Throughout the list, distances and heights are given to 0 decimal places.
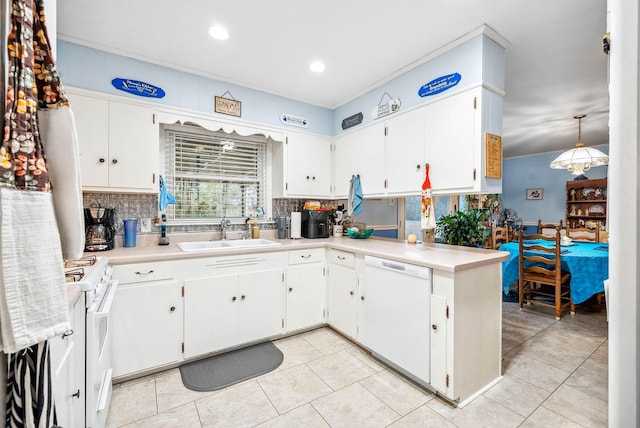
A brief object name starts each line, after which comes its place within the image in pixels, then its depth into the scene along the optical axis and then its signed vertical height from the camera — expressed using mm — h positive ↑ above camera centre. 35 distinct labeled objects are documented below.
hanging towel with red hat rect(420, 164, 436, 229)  2422 +34
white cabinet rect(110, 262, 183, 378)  1983 -767
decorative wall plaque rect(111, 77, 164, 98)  2389 +1078
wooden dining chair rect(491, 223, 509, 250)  4156 -367
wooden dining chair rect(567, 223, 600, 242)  4199 -346
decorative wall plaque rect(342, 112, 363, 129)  3238 +1070
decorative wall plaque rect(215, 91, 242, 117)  2861 +1085
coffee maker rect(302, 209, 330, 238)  3203 -124
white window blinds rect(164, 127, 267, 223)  2879 +413
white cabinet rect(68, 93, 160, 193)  2201 +551
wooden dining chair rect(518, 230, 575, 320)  3225 -716
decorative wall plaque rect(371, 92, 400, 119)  2794 +1061
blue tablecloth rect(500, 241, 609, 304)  3084 -641
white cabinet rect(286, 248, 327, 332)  2734 -757
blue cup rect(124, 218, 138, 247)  2434 -169
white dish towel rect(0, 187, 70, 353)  616 -139
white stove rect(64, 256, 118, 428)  1290 -573
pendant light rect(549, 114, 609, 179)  3264 +611
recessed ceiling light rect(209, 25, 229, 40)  2100 +1350
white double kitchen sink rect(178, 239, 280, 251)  2766 -315
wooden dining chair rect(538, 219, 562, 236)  6664 -471
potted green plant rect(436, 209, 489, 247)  2990 -174
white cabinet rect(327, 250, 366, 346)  2523 -763
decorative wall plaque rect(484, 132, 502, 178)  2123 +424
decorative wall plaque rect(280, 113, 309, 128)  3270 +1077
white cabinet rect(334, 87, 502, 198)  2133 +582
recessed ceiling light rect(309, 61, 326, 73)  2609 +1358
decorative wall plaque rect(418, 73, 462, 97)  2275 +1066
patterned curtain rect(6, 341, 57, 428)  680 -428
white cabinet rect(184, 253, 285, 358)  2264 -761
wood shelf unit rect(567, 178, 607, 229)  5875 +200
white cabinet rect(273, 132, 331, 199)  3229 +540
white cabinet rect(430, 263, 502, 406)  1766 -773
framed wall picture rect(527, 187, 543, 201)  6836 +439
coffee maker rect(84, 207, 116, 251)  2146 -131
